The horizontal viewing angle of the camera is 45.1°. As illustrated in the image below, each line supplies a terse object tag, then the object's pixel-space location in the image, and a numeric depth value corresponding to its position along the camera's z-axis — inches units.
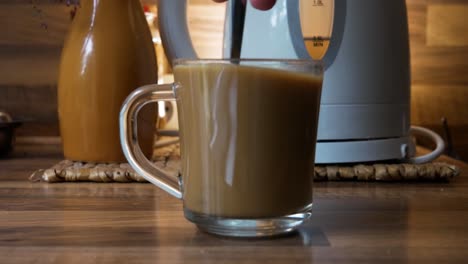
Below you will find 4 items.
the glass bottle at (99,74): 29.5
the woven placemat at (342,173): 26.7
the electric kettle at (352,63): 26.9
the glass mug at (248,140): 16.6
